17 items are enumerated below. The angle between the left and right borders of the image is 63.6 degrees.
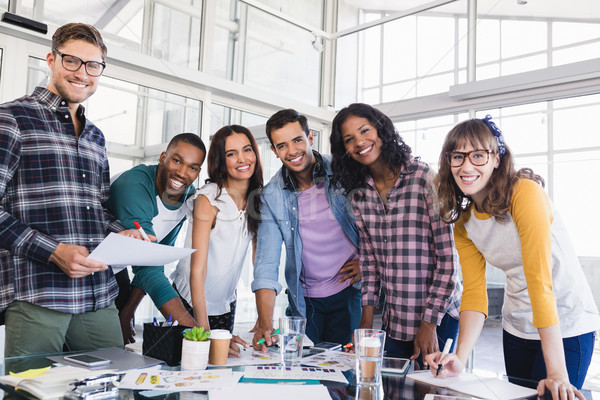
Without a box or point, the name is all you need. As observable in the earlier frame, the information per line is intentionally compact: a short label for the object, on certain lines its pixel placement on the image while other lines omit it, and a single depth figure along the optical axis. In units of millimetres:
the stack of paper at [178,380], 1044
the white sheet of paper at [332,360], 1271
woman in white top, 1944
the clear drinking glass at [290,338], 1256
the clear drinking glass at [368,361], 1084
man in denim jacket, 1949
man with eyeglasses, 1354
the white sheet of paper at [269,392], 1001
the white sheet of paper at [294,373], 1149
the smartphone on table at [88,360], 1177
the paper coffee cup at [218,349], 1272
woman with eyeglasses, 1353
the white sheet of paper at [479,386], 1062
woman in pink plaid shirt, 1703
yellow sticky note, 1035
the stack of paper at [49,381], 961
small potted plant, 1211
